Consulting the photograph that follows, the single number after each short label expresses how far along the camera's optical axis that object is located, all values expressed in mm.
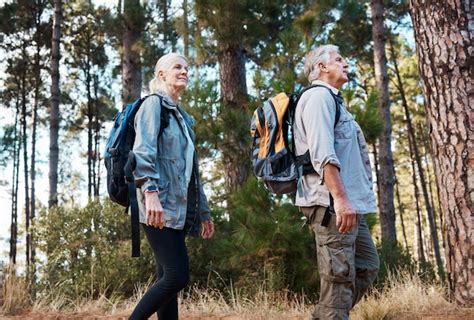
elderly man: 2684
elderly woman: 2865
